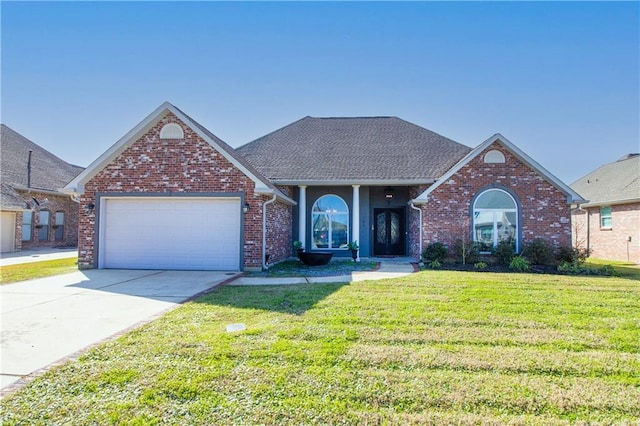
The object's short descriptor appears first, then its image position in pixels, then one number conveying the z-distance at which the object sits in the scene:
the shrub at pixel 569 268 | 11.79
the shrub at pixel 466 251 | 12.90
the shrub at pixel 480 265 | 12.15
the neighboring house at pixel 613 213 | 16.33
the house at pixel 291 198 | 11.66
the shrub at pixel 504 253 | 12.79
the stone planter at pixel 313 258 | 12.71
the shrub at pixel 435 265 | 12.32
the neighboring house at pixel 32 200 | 18.56
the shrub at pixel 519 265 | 12.01
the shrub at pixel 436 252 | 12.99
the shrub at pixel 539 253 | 12.66
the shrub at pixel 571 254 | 12.59
